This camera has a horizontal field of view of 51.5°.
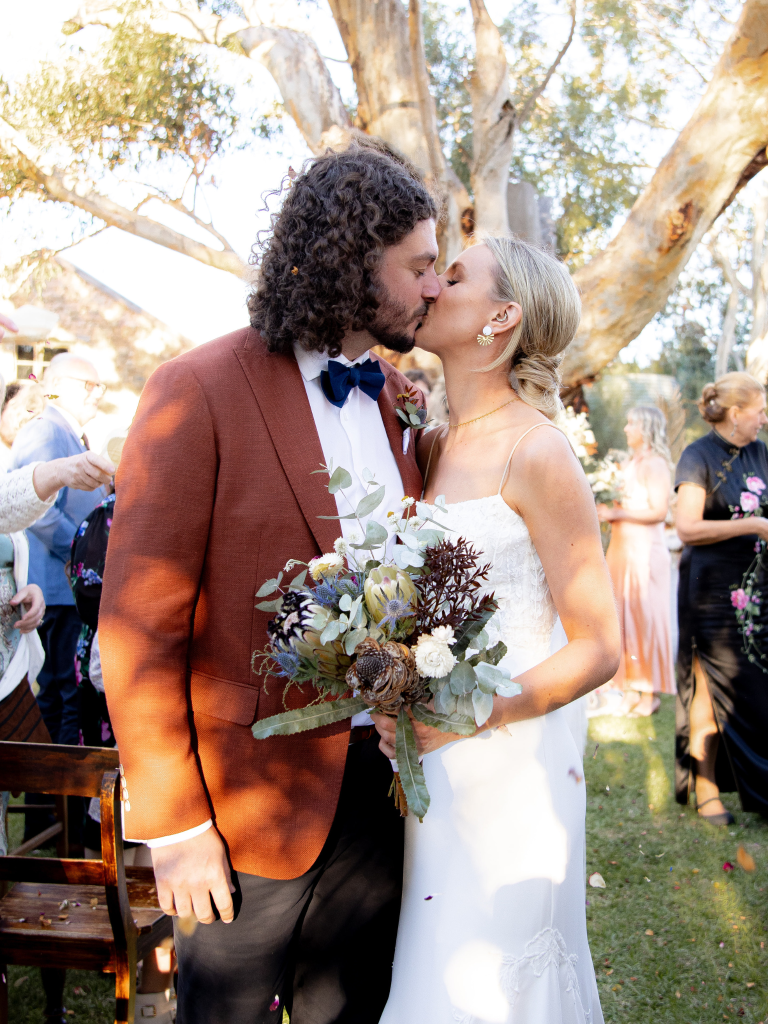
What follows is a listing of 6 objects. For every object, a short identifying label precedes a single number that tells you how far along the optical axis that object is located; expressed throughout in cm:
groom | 183
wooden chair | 254
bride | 207
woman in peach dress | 787
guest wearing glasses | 497
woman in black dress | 504
